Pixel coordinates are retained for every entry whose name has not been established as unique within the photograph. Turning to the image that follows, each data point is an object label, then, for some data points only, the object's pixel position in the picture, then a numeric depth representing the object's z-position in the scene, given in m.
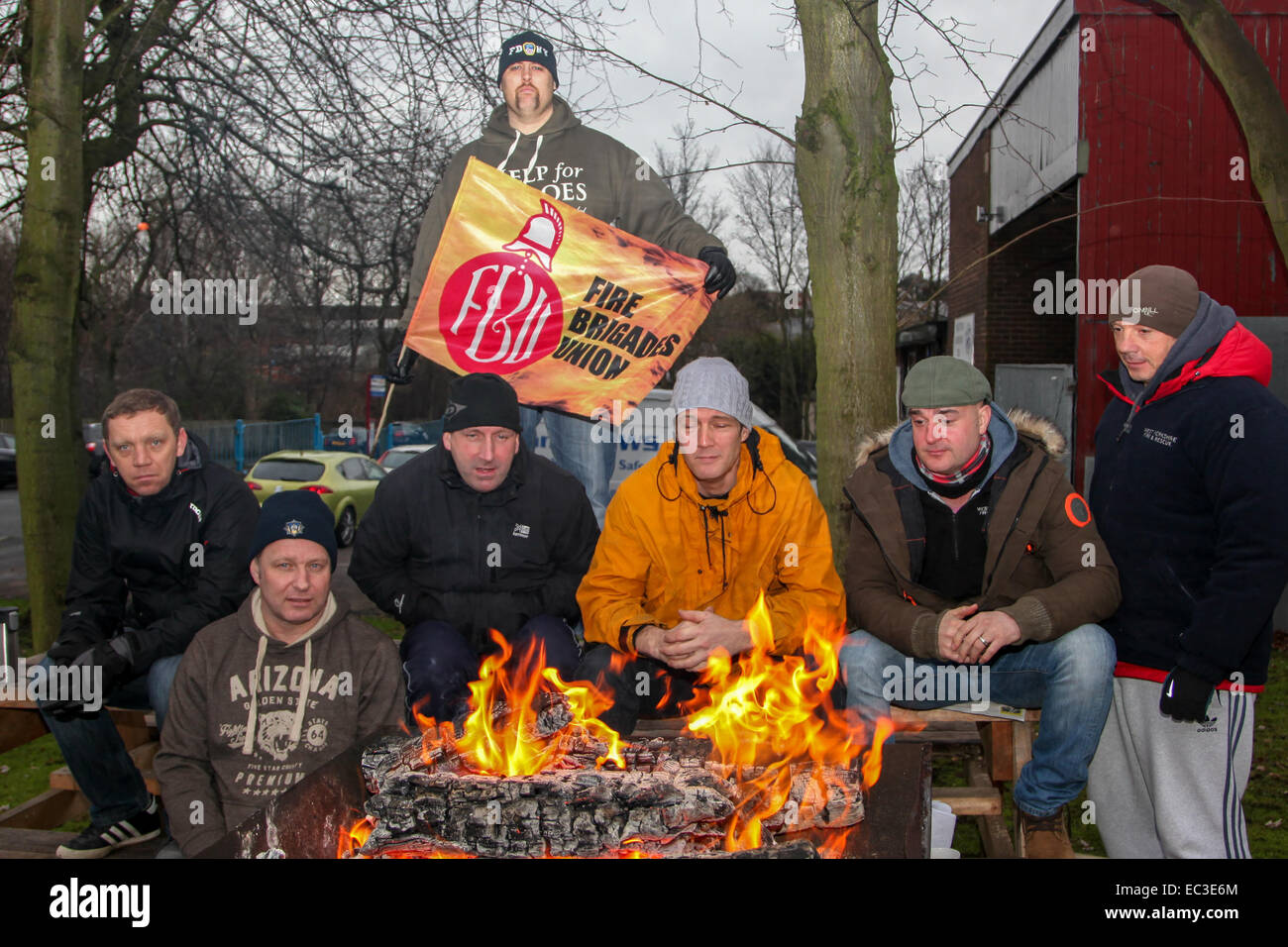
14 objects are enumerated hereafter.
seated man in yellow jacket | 3.76
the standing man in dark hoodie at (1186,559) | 3.16
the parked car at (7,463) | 29.28
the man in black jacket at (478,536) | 4.09
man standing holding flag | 5.37
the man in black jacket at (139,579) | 3.89
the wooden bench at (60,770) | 4.28
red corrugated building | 11.01
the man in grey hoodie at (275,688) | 3.33
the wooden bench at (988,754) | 3.80
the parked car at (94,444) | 22.30
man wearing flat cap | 3.44
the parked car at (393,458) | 19.61
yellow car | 16.70
